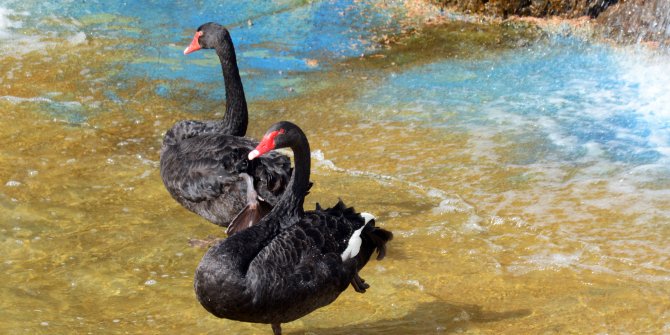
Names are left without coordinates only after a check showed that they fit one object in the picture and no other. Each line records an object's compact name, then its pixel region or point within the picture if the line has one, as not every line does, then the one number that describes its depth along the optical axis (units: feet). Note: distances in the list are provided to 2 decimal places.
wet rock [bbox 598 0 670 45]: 73.31
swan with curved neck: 29.45
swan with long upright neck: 39.63
